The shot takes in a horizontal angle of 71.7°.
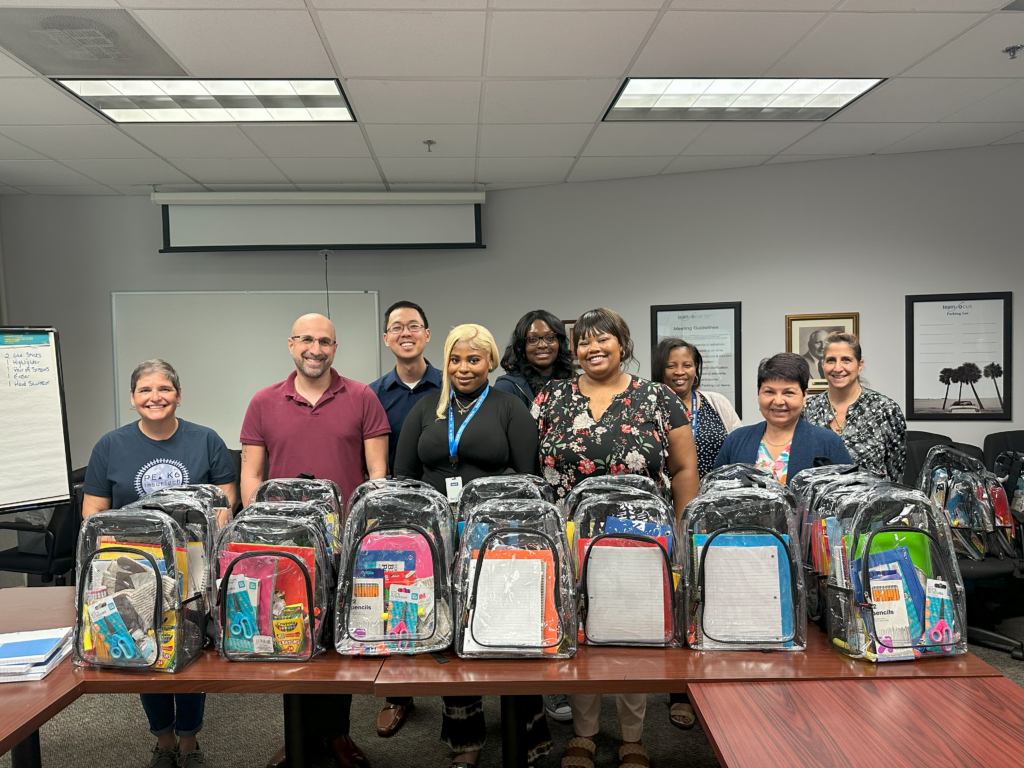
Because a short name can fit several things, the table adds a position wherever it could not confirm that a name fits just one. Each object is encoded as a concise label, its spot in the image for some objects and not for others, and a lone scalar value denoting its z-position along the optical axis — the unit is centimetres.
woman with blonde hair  234
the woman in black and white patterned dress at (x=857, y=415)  288
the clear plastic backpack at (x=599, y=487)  180
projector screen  552
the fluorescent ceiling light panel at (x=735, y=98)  370
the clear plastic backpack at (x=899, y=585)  149
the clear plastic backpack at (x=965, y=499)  321
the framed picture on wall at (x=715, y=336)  540
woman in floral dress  224
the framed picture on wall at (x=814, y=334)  523
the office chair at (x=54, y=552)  377
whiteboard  578
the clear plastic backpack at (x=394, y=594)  158
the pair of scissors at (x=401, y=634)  158
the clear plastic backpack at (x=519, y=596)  155
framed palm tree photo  500
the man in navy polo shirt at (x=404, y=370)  304
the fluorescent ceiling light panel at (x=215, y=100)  354
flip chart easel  216
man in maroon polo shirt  254
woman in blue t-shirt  240
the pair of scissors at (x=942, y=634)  150
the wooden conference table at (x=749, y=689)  125
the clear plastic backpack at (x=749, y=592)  156
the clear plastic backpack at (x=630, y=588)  160
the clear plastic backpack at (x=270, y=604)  156
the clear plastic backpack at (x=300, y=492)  202
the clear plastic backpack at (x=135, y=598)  153
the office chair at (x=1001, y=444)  476
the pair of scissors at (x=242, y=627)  157
